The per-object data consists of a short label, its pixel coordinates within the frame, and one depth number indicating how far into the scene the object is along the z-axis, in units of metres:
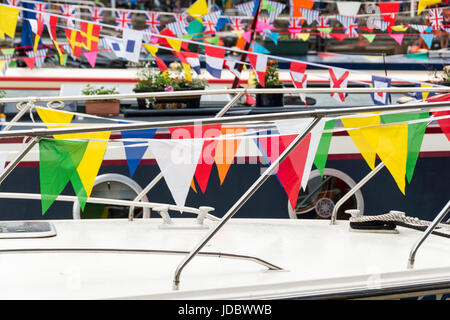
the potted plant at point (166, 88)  14.34
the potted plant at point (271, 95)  14.84
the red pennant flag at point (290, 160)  7.09
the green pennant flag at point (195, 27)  16.62
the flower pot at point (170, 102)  14.32
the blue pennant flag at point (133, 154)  7.32
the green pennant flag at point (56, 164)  6.28
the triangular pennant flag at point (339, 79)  13.39
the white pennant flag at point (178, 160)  6.64
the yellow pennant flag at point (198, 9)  14.98
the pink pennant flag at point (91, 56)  14.61
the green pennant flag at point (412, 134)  7.02
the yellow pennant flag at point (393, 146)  7.08
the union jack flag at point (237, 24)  21.36
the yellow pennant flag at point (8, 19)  13.95
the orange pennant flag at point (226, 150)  6.92
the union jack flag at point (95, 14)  21.79
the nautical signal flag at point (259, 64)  13.68
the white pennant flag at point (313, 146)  7.06
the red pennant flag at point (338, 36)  20.82
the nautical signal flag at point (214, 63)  13.73
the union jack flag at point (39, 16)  15.01
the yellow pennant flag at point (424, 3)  15.03
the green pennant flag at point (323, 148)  7.25
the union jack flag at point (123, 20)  20.36
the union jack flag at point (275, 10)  18.17
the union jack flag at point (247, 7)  18.12
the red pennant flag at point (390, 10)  18.14
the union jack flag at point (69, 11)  18.11
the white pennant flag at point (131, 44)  13.20
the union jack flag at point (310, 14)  19.66
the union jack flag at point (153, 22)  20.83
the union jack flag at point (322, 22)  21.16
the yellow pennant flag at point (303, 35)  20.67
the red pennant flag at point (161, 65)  13.78
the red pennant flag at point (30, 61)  17.41
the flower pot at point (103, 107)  14.26
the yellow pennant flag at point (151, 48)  14.16
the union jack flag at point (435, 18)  19.58
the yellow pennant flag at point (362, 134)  7.34
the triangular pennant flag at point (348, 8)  20.75
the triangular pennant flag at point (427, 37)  19.03
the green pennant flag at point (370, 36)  19.92
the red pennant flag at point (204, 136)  6.79
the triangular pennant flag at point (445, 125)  7.68
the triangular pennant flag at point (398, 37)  19.93
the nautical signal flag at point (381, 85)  13.45
